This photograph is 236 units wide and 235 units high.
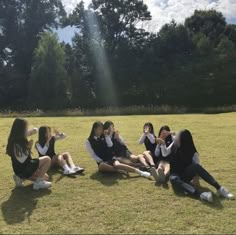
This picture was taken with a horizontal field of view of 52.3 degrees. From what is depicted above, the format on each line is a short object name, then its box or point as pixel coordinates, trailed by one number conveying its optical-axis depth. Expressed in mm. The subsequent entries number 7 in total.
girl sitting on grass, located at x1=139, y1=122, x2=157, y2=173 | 5674
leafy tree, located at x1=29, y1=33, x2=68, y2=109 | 23228
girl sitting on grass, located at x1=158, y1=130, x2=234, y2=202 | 4513
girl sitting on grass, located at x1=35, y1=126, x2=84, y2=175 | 5469
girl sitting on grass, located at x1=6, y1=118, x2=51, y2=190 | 4673
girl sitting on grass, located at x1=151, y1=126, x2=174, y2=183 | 5043
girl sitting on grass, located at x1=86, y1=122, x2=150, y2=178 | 5588
